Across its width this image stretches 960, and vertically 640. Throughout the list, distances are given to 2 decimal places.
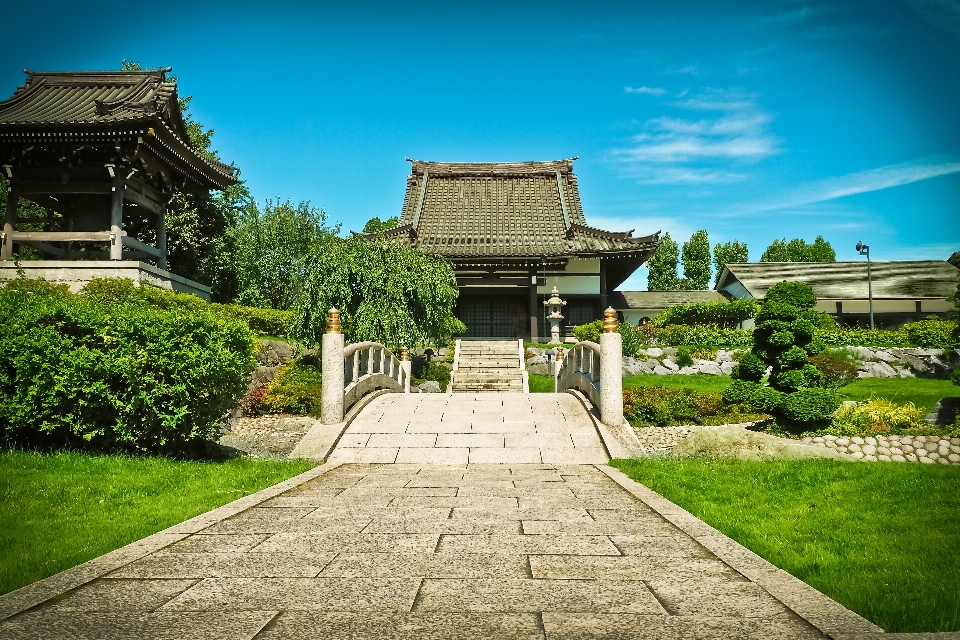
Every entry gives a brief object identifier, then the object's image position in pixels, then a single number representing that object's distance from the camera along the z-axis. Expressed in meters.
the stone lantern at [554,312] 22.92
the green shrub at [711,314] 25.56
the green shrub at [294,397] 14.29
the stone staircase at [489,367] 19.09
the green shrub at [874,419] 12.45
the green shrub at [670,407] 14.06
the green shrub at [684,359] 20.98
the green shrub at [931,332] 21.64
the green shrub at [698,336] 23.01
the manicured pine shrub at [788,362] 11.98
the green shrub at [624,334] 21.25
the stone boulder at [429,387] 18.39
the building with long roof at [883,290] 29.95
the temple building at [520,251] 24.91
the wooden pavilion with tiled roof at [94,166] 14.73
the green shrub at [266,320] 19.53
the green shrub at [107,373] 6.91
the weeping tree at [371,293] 16.48
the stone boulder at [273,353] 17.11
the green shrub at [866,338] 22.42
